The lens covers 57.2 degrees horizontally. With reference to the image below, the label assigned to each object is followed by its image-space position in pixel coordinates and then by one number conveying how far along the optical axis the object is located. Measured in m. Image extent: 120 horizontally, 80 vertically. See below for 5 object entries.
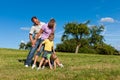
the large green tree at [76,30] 30.46
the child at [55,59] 5.41
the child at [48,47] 5.23
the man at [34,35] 5.46
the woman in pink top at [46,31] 5.16
